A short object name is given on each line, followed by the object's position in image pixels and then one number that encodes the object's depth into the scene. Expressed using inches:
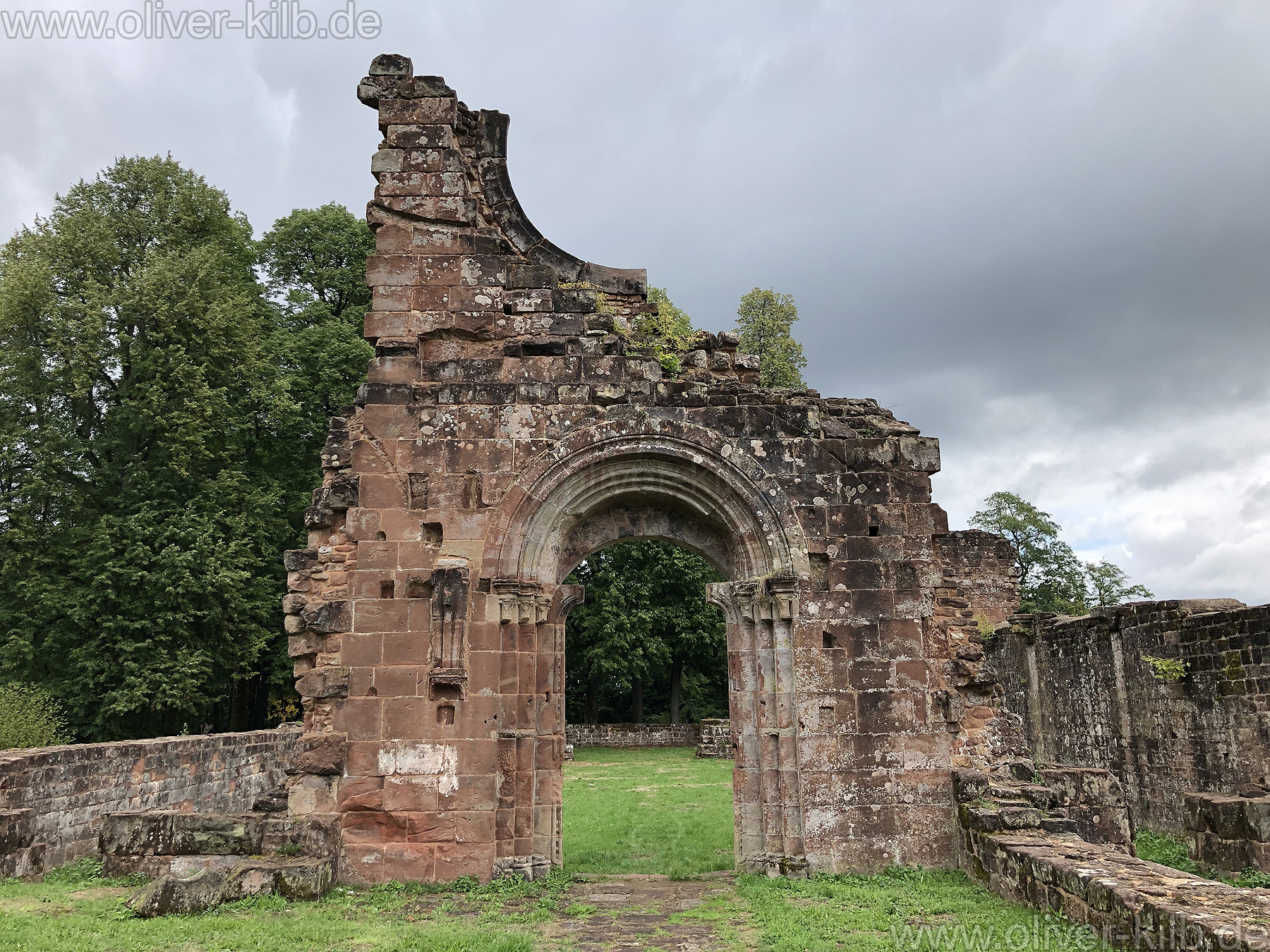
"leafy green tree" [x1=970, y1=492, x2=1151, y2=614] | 1425.9
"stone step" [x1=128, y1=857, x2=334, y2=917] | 262.4
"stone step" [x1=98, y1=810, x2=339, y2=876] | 305.0
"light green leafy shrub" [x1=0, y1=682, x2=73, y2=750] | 497.0
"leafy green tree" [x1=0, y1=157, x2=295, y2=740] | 661.3
